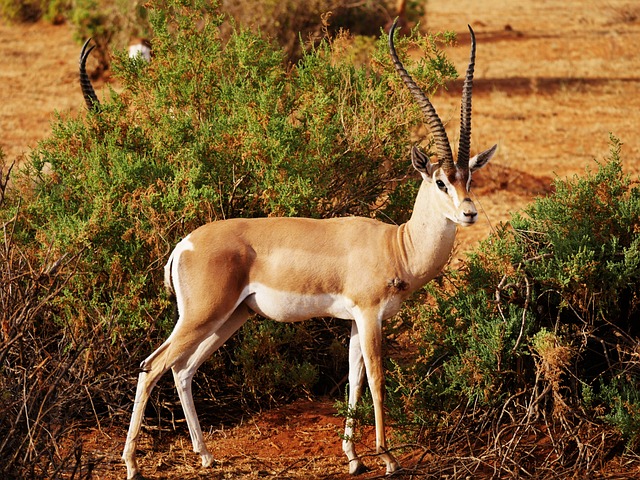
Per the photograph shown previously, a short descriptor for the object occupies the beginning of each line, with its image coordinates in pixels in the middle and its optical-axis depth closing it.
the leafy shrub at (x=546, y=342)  11.45
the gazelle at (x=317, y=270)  11.42
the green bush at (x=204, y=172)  12.91
